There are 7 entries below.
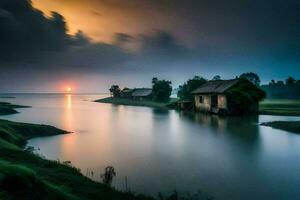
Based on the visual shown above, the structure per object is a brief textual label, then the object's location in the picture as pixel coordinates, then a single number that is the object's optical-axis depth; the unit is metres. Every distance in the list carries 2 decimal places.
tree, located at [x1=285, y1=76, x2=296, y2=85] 93.32
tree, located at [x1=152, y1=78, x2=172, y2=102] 92.88
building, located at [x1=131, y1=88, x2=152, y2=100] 103.55
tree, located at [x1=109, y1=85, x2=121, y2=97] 131.62
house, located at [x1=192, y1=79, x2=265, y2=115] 45.44
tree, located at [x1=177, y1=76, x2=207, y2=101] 69.38
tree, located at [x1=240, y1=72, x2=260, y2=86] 105.29
